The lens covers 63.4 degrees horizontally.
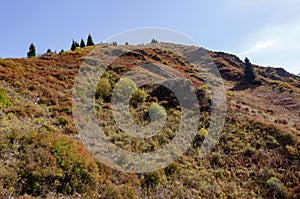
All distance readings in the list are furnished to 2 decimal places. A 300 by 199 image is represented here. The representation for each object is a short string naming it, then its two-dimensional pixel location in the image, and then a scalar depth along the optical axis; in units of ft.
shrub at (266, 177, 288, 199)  40.68
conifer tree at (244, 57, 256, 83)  185.06
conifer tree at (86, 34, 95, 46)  210.59
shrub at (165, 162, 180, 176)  43.42
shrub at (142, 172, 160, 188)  38.49
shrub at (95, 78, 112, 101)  73.72
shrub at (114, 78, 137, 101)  75.77
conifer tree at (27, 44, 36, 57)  172.23
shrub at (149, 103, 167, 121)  65.98
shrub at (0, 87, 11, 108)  49.24
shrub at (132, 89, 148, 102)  75.10
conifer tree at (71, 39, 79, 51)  198.51
